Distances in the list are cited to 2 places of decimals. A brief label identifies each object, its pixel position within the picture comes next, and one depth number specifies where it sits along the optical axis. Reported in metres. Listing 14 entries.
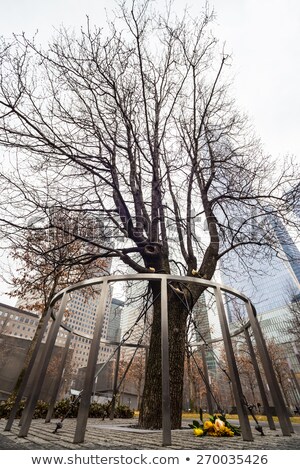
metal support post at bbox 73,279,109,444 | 1.98
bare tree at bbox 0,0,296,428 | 4.97
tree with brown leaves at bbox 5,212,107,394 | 5.48
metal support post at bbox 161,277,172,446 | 1.98
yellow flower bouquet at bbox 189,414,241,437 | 2.68
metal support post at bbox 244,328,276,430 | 3.53
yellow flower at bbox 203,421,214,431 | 2.76
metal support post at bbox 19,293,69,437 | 2.23
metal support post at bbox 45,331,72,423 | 4.39
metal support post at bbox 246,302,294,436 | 2.81
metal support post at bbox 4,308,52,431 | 2.77
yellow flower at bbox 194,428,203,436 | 2.66
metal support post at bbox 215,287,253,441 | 2.32
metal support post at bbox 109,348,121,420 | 6.93
